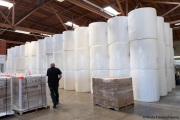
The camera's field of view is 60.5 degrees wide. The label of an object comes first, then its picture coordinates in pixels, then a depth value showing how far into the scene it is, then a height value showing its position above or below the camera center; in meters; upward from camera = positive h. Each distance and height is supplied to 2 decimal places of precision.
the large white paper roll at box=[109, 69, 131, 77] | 6.57 -0.33
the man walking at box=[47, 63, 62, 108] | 5.65 -0.52
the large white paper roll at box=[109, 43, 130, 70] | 6.59 +0.40
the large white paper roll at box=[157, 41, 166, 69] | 6.88 +0.44
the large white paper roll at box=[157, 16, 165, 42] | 6.99 +1.62
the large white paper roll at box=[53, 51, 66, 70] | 9.76 +0.48
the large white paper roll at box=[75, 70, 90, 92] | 8.38 -0.81
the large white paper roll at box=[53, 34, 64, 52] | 9.79 +1.52
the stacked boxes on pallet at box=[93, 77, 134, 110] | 5.05 -0.93
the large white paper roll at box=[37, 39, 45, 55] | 11.03 +1.44
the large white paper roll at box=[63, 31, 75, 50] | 9.24 +1.53
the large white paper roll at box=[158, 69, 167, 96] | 6.77 -0.80
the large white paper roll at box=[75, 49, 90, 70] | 8.41 +0.38
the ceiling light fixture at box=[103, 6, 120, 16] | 9.74 +3.62
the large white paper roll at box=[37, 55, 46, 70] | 10.92 +0.34
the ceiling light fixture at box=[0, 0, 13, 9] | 7.88 +3.38
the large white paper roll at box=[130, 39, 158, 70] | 5.84 +0.41
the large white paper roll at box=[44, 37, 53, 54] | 10.48 +1.54
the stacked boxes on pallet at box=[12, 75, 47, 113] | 4.95 -0.85
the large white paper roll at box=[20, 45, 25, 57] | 13.23 +1.45
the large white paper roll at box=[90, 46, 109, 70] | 7.50 +0.39
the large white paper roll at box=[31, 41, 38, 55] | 11.75 +1.48
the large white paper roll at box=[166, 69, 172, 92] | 7.79 -0.80
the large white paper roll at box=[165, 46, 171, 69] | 7.86 +0.44
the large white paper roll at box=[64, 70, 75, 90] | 9.14 -0.78
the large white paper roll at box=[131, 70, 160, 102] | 5.80 -0.77
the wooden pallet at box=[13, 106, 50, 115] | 4.89 -1.42
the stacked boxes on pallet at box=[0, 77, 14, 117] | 4.65 -0.87
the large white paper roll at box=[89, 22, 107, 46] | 7.59 +1.61
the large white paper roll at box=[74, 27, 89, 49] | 8.52 +1.56
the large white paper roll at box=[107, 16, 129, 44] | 6.67 +1.58
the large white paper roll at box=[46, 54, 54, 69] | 10.57 +0.53
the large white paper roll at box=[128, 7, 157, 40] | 5.87 +1.60
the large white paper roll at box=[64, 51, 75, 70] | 9.18 +0.38
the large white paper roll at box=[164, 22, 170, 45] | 7.86 +1.61
